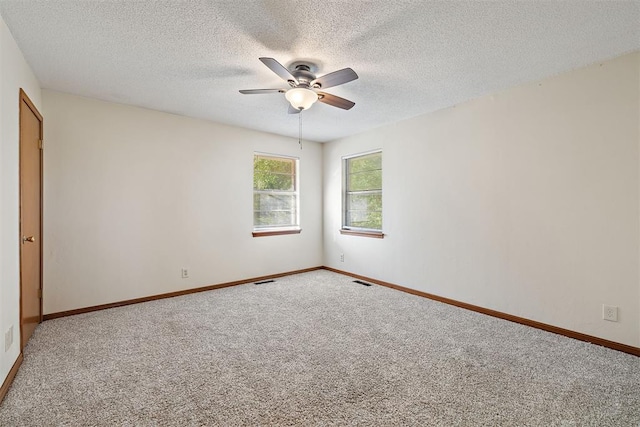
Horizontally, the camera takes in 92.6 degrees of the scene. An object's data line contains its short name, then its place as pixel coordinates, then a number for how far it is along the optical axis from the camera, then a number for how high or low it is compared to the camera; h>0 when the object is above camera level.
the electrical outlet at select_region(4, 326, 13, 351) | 1.97 -0.84
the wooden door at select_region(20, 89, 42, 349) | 2.43 -0.06
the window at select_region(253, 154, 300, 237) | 4.89 +0.28
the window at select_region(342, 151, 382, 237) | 4.73 +0.28
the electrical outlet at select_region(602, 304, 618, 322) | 2.49 -0.83
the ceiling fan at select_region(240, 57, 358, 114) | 2.30 +1.03
